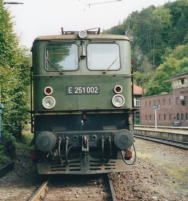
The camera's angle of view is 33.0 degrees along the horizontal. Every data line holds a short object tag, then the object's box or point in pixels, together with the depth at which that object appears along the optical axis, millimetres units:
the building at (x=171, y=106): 47844
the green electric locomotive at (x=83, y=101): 7469
